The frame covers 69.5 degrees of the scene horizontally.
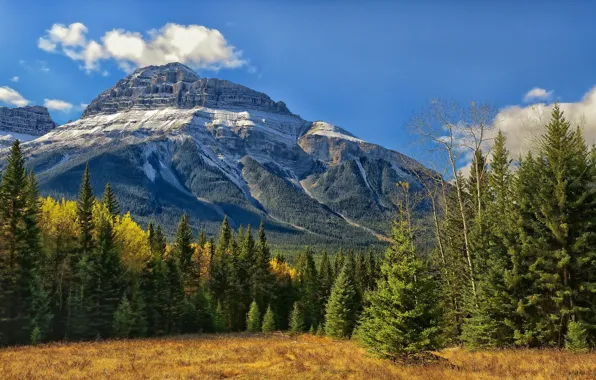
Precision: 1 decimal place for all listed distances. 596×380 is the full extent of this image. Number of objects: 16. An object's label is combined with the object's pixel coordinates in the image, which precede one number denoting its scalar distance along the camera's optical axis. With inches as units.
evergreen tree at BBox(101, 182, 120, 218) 2261.4
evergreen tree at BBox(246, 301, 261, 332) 2411.4
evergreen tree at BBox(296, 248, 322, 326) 2840.3
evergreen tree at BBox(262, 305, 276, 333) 2350.5
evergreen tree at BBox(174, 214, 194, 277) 2600.9
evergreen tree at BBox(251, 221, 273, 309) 2768.2
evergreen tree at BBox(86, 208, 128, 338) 1732.3
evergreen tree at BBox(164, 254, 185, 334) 2210.9
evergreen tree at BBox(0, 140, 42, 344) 1428.4
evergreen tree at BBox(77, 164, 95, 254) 1834.4
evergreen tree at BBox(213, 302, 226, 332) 2378.2
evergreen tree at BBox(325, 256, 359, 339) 1987.0
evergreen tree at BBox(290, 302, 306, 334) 2428.6
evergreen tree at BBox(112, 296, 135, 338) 1704.0
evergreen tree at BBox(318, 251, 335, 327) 2780.5
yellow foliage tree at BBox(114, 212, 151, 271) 2029.5
